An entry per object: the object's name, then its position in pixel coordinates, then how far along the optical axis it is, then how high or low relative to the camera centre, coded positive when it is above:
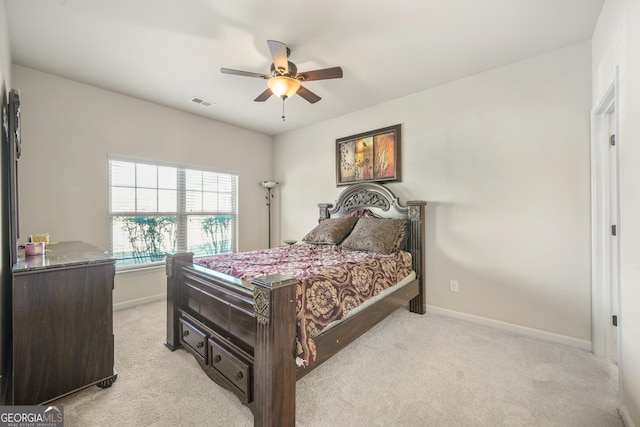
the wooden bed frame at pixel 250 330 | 1.37 -0.81
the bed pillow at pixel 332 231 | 3.40 -0.23
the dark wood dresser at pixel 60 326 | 1.55 -0.71
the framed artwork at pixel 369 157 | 3.57 +0.82
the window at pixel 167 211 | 3.47 +0.04
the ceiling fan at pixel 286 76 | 2.22 +1.20
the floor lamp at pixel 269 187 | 4.80 +0.50
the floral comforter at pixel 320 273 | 1.58 -0.47
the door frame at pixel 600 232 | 2.21 -0.17
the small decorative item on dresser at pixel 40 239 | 2.21 -0.21
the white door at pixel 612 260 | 2.17 -0.40
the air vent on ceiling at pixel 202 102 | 3.55 +1.55
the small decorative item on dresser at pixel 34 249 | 1.94 -0.26
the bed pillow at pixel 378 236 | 2.96 -0.27
